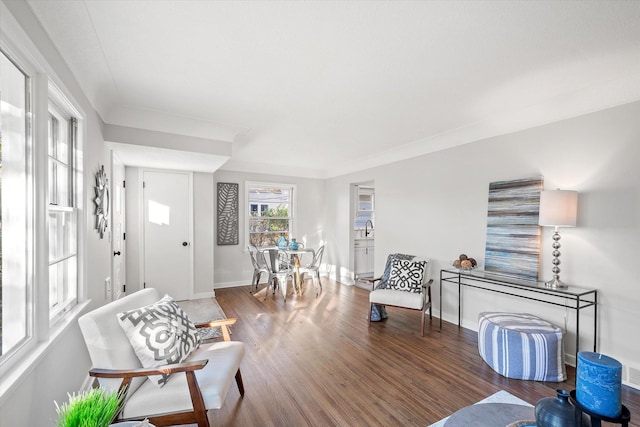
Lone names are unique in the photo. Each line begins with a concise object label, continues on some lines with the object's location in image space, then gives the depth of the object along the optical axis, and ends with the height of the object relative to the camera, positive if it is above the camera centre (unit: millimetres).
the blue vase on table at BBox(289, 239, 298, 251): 5576 -735
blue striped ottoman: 2463 -1222
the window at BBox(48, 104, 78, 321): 1946 -68
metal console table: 2545 -817
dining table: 5051 -982
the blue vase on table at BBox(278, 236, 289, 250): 5711 -702
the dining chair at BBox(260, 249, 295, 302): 4941 -1073
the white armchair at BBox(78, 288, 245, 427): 1562 -1028
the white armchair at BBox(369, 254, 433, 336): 3519 -1022
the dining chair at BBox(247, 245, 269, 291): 5199 -1042
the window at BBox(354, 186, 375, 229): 6500 +46
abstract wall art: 3006 -193
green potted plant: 1035 -761
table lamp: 2576 +22
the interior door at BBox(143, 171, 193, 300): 4672 -435
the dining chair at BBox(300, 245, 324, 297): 5457 -1151
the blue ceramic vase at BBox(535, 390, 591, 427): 1068 -772
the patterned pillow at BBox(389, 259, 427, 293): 3795 -892
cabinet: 6363 -1078
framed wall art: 5750 -136
